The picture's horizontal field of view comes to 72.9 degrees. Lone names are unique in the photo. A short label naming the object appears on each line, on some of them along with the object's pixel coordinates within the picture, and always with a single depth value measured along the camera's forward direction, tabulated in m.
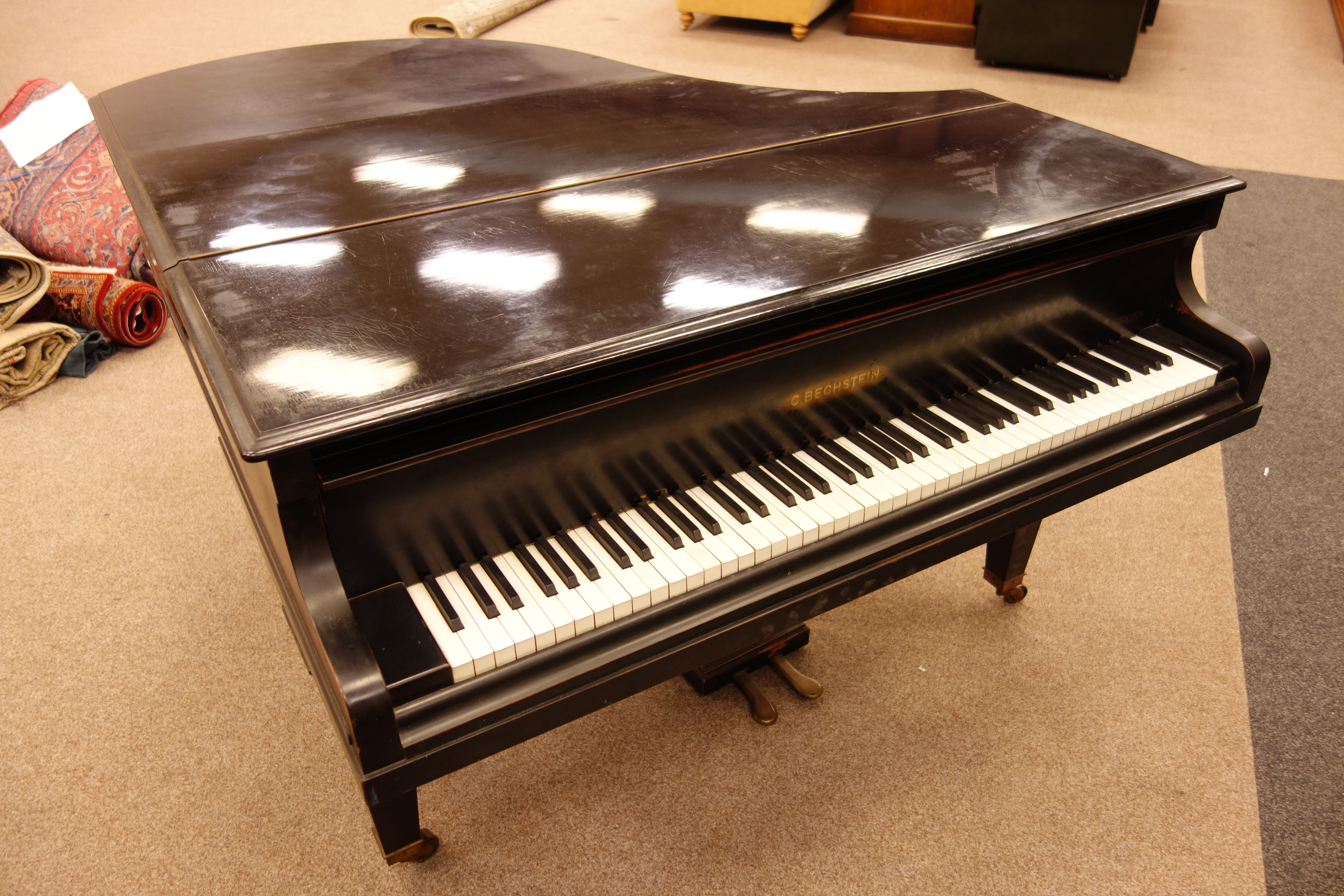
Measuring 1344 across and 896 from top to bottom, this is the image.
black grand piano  1.27
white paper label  3.88
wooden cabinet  6.47
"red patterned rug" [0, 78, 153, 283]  3.65
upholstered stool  6.47
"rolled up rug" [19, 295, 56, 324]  3.49
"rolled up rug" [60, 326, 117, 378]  3.47
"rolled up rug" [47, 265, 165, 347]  3.45
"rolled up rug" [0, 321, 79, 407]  3.30
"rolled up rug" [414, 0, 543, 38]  6.33
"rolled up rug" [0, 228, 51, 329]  3.28
